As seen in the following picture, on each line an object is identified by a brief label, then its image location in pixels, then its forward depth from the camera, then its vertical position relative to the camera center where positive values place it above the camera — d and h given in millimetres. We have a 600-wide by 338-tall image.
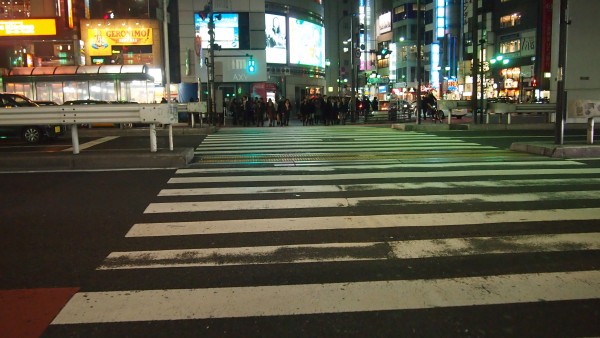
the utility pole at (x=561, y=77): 13037 +736
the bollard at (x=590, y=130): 13352 -626
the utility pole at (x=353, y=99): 32947 +722
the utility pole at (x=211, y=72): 29297 +2402
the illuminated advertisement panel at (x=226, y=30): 46844 +7485
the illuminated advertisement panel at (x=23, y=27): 29625 +5107
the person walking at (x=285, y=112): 31078 -44
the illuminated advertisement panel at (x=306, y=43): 56812 +7731
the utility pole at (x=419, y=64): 25516 +2277
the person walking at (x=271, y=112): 30938 -30
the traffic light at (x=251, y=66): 45594 +4021
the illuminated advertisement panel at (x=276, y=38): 54000 +7728
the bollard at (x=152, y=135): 11891 -490
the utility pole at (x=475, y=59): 25594 +2464
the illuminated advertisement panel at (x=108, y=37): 43000 +6435
